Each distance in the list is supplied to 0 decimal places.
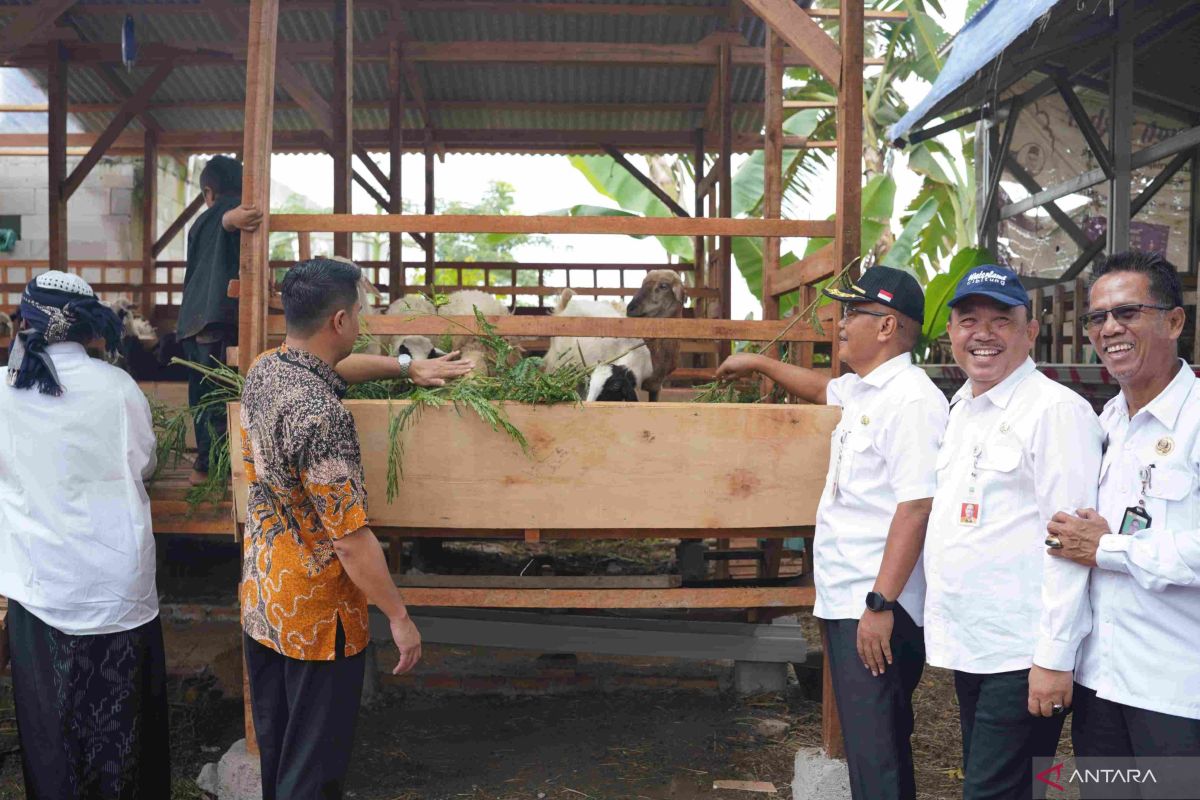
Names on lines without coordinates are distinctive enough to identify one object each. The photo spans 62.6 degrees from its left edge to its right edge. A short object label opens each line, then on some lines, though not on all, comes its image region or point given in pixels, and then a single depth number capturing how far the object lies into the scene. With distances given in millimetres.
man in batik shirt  2824
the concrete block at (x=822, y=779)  4176
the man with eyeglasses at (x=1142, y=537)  2270
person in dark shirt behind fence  4539
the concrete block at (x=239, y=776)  4246
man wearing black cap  2988
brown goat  5375
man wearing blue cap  2447
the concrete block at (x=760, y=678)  5895
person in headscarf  3582
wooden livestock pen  3738
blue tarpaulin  6336
